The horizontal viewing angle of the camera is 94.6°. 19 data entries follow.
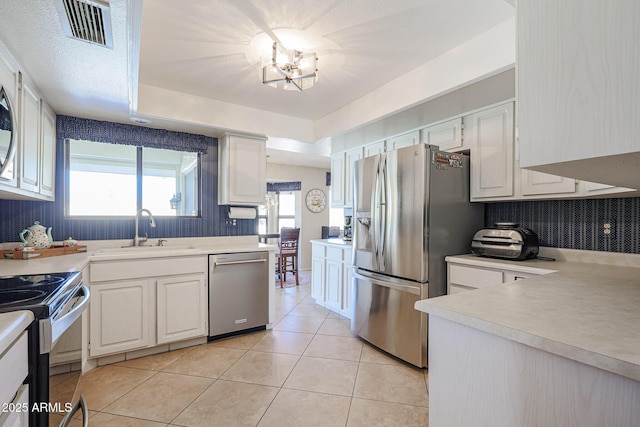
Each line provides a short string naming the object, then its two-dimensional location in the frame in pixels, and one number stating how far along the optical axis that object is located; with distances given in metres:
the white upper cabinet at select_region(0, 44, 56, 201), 1.60
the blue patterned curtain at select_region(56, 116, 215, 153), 2.66
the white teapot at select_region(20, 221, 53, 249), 2.28
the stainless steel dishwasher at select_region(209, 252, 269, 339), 2.77
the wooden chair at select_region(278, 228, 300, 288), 5.12
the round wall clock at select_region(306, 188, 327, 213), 6.55
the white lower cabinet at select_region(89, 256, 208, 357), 2.30
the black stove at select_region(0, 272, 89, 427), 0.98
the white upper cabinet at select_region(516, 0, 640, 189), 0.52
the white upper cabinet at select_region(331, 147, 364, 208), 3.87
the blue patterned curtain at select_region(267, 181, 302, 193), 6.49
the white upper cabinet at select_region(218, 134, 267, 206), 3.22
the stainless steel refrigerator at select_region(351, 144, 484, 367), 2.30
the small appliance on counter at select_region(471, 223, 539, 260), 2.17
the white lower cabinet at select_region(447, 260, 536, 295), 2.03
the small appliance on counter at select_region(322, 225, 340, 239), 6.20
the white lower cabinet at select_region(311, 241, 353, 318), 3.44
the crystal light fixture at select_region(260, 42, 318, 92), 1.99
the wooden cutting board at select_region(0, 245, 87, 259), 2.07
